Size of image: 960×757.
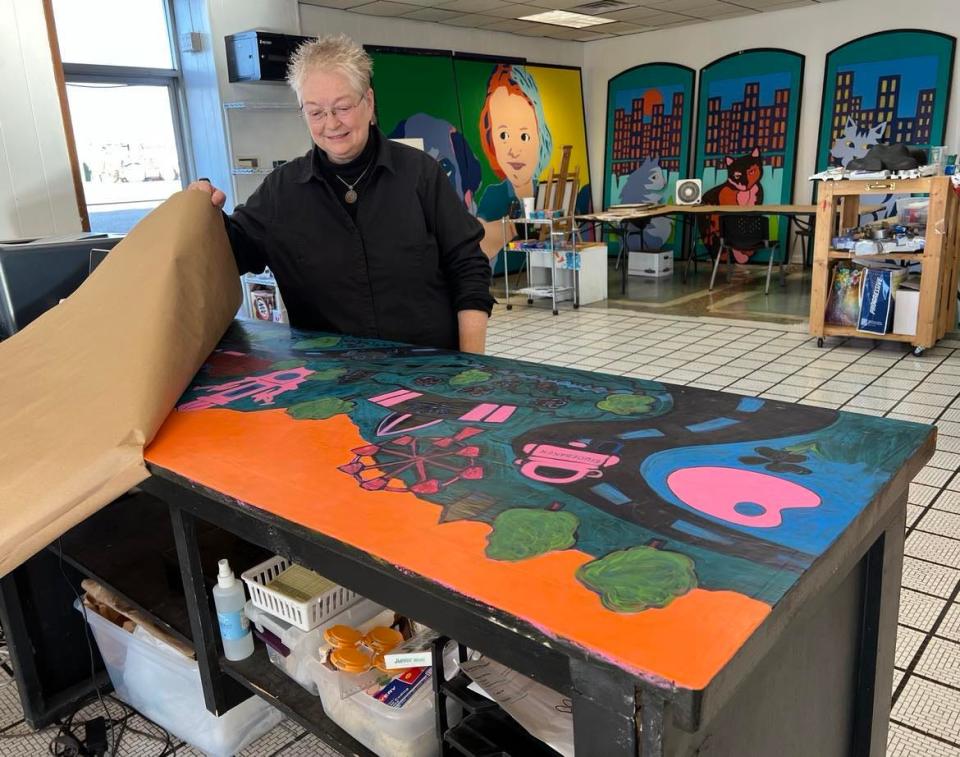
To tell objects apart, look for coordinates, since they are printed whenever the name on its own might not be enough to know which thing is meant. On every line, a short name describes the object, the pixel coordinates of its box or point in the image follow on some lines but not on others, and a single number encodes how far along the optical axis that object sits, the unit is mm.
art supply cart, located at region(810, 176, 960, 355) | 4934
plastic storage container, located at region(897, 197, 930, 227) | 5270
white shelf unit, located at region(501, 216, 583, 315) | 7449
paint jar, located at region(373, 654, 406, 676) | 1377
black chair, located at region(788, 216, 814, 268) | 8531
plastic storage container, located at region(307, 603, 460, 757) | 1294
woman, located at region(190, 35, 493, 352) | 2080
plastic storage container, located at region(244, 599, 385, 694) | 1437
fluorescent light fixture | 8742
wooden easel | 8001
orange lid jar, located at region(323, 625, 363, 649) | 1408
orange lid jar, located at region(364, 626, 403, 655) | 1428
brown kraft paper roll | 1199
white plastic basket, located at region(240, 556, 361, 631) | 1437
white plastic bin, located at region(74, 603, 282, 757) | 1855
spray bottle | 1510
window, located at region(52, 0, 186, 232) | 5992
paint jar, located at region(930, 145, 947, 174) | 5086
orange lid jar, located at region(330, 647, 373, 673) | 1355
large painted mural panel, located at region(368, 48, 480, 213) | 8188
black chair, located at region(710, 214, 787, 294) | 7570
